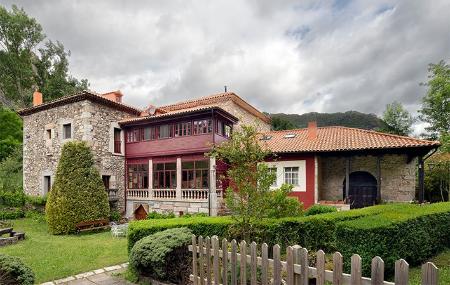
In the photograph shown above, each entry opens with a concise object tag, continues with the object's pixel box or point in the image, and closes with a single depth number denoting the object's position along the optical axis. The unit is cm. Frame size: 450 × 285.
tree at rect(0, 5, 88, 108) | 3132
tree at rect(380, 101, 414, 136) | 3347
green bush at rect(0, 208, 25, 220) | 1909
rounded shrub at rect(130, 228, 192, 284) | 552
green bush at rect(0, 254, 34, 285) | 469
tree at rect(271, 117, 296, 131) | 3997
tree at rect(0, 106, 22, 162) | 2983
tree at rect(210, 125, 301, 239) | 651
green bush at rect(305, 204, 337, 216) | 1318
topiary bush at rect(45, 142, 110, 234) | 1474
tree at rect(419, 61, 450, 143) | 2419
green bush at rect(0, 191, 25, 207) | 2061
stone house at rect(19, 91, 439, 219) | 1653
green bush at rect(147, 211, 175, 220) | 1670
